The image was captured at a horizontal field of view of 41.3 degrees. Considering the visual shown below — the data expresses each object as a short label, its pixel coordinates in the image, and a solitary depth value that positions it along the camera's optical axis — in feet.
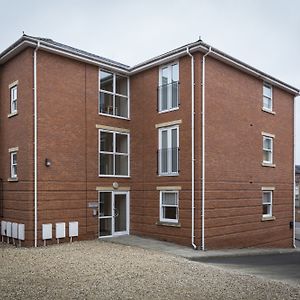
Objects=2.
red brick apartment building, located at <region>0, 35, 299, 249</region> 49.11
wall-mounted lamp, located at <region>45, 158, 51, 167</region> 49.01
